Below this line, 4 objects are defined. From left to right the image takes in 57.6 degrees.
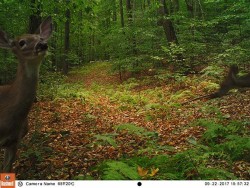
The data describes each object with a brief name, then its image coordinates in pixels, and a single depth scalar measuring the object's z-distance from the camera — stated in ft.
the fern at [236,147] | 11.52
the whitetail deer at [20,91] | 8.31
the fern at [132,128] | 14.61
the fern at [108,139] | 12.55
